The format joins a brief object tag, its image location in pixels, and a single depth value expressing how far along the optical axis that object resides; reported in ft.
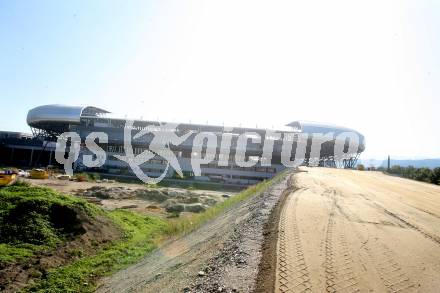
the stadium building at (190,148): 274.36
